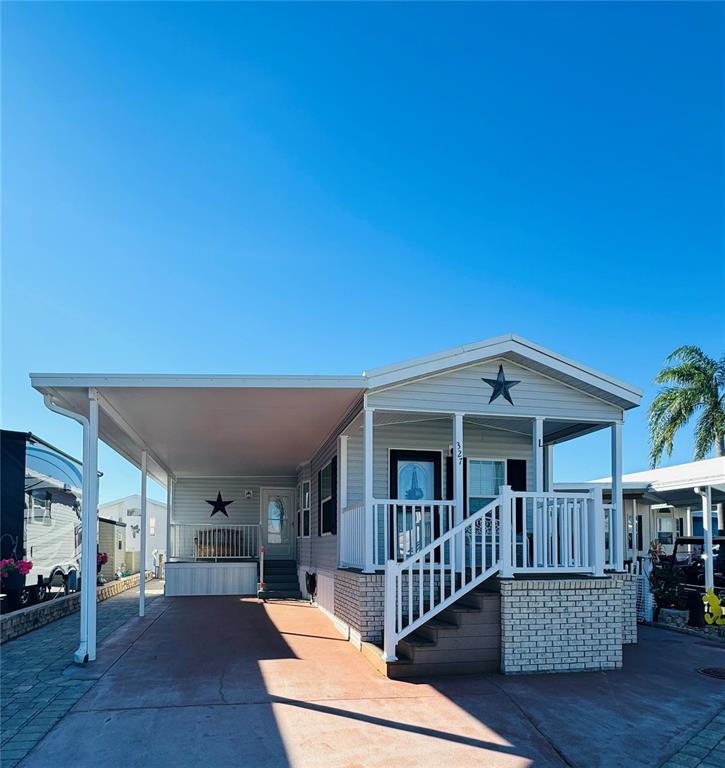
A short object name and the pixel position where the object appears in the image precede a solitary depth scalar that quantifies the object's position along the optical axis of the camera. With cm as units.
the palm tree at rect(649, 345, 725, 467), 2070
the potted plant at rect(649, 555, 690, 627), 1241
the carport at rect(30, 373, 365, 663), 802
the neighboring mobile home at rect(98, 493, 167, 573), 3453
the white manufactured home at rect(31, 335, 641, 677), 749
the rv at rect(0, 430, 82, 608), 1109
